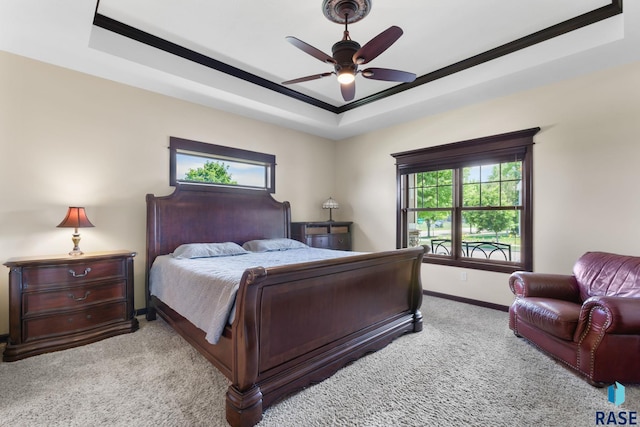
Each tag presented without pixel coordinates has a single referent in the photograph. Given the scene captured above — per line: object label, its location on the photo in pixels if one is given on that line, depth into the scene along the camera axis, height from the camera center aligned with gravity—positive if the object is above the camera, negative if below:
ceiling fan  2.20 +1.30
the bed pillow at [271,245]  4.01 -0.46
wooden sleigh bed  1.69 -0.81
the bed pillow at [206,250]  3.31 -0.45
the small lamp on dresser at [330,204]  5.28 +0.16
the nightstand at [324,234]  4.81 -0.37
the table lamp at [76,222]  2.80 -0.09
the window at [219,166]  3.90 +0.71
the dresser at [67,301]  2.46 -0.83
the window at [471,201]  3.68 +0.17
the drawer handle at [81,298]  2.71 -0.81
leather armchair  1.98 -0.81
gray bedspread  1.87 -0.58
